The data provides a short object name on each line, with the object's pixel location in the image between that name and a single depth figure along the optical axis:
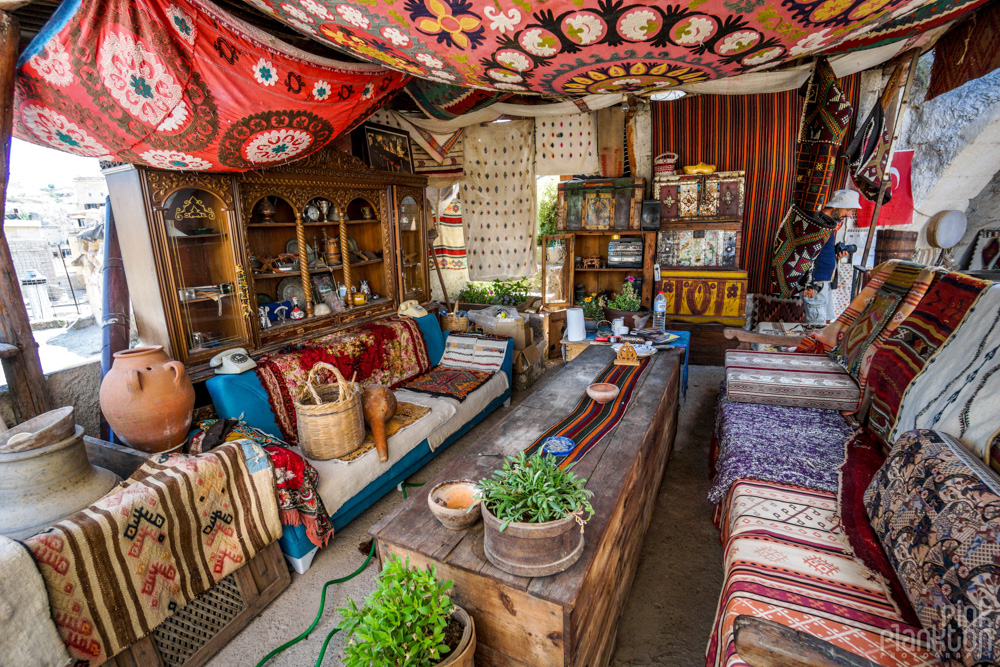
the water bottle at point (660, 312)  4.18
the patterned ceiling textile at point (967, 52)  2.15
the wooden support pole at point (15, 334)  1.79
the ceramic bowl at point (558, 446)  1.99
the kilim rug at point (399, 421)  2.66
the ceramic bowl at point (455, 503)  1.50
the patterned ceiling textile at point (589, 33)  1.54
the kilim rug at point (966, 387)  1.61
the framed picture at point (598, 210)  5.27
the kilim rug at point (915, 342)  2.11
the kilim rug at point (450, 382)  3.54
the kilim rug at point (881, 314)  2.49
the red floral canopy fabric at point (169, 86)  1.75
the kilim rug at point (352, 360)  2.88
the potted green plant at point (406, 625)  1.13
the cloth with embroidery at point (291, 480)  2.20
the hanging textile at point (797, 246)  4.26
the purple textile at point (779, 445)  2.02
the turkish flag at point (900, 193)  5.55
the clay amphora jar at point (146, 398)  2.14
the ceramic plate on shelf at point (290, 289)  3.53
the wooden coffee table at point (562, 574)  1.29
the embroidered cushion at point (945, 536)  1.10
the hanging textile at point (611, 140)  4.95
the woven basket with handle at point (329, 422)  2.47
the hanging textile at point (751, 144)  4.73
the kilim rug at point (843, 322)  2.95
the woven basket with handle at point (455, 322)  4.52
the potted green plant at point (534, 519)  1.25
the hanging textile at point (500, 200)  5.18
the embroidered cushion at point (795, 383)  2.54
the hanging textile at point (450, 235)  5.82
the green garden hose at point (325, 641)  1.86
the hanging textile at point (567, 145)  4.99
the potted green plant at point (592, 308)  5.04
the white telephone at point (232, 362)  2.67
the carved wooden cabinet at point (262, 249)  2.55
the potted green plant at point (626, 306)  4.43
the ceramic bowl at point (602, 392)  2.46
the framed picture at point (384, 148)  3.86
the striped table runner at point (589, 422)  2.06
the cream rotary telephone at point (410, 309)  4.11
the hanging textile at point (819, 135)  3.46
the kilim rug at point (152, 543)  1.52
